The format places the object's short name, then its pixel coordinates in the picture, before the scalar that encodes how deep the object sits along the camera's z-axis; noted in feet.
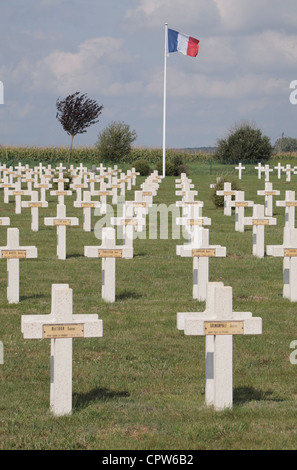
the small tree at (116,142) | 202.18
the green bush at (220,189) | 89.76
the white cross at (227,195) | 80.18
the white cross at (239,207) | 65.98
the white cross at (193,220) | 50.29
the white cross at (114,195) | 94.73
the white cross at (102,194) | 79.92
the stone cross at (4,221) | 48.06
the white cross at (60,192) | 79.22
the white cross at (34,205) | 66.80
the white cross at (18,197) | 83.25
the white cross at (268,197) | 80.23
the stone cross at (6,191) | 95.62
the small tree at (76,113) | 179.63
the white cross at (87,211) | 65.87
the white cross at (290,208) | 68.18
